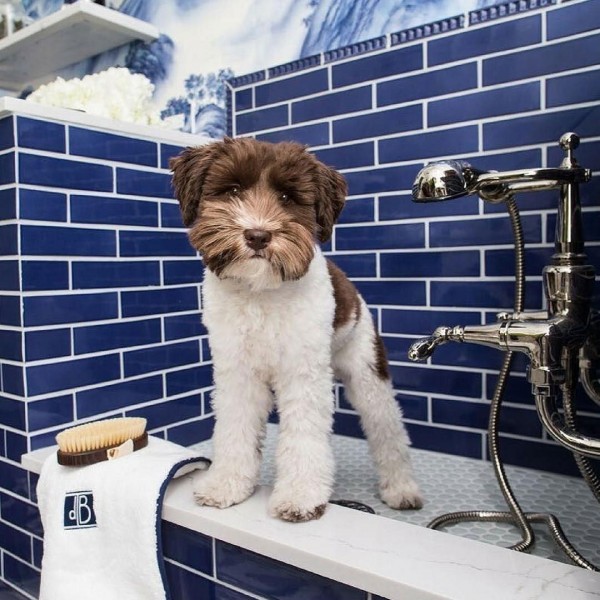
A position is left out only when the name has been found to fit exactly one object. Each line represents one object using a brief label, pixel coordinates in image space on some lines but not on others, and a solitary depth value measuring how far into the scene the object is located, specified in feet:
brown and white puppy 2.91
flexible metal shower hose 3.35
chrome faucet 2.87
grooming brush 3.45
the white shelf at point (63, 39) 6.17
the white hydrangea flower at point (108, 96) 4.62
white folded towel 3.14
